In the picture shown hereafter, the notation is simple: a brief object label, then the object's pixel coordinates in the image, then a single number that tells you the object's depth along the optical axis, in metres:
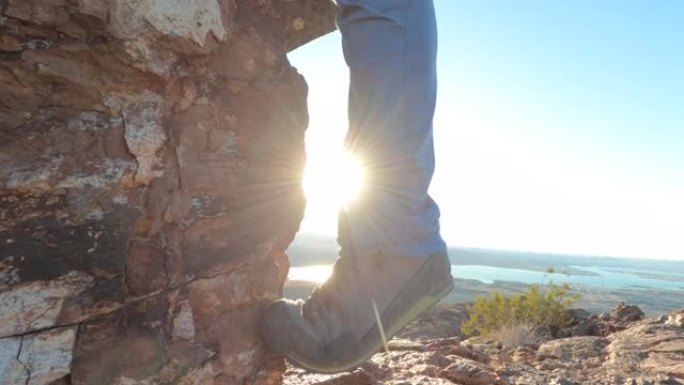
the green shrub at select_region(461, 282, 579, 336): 7.11
